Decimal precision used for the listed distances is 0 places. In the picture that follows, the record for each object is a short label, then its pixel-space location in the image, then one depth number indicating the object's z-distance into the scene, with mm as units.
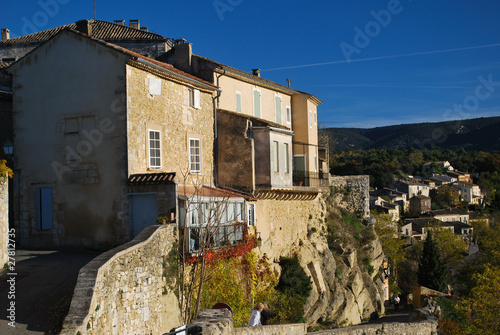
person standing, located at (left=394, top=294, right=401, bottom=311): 45841
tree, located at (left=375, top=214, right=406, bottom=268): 58688
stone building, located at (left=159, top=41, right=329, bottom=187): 24891
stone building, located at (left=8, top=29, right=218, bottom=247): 18750
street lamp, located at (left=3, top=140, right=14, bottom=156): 20092
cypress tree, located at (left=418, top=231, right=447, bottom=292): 52875
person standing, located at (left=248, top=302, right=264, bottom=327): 14758
